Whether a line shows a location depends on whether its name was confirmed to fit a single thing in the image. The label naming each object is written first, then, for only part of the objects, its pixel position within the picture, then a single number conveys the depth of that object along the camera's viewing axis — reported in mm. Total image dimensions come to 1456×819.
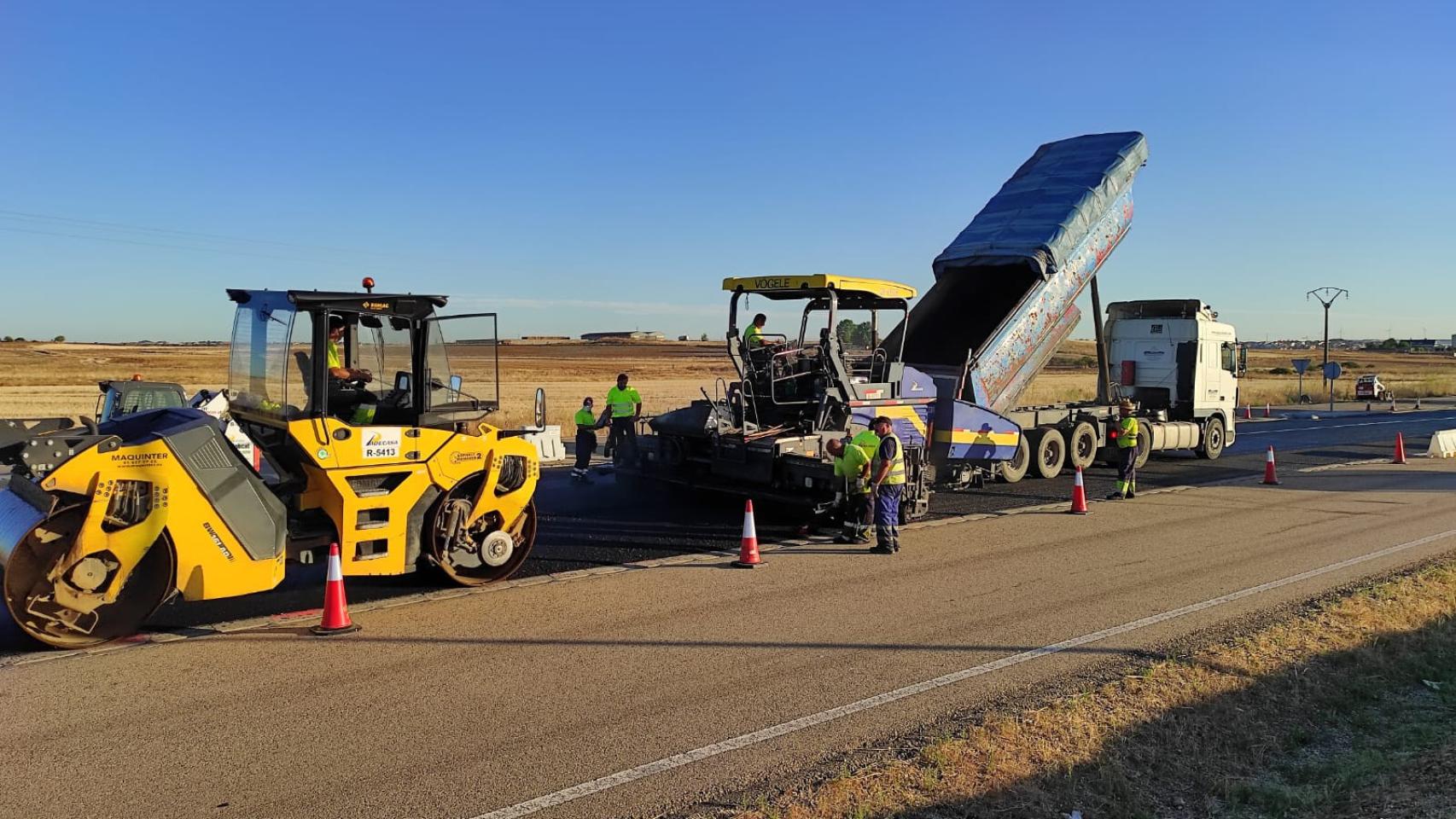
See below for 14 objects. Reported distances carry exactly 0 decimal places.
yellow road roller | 6098
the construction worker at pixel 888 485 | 9859
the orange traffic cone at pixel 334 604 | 6820
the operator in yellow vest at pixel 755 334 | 12391
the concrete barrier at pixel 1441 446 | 19703
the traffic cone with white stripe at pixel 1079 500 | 12492
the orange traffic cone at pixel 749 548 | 9156
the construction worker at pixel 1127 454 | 13305
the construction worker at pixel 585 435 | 15523
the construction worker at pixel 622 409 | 15141
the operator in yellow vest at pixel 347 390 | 7301
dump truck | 14062
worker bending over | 10148
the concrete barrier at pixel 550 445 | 17953
